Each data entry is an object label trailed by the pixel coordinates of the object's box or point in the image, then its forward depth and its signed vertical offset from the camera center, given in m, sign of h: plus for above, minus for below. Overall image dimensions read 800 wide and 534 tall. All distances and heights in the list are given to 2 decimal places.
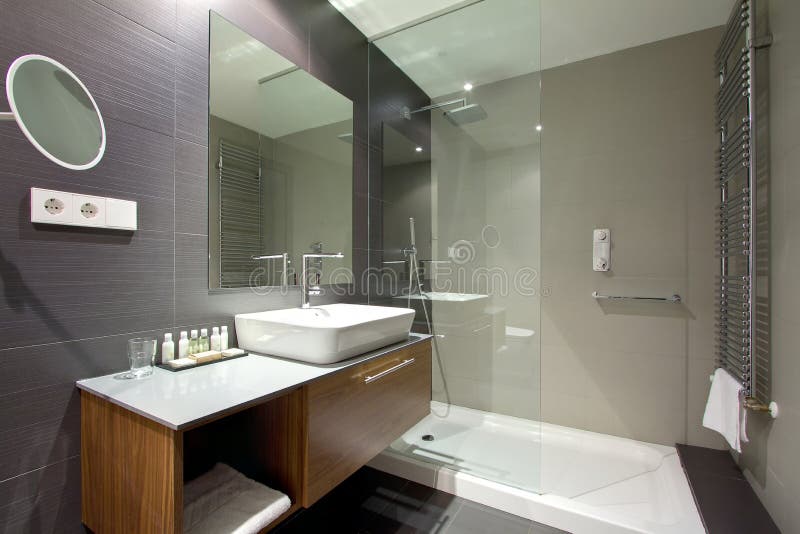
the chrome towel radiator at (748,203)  1.65 +0.30
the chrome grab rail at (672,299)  2.25 -0.19
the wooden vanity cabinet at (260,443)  0.85 -0.54
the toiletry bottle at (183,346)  1.29 -0.27
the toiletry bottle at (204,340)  1.36 -0.26
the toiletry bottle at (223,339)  1.41 -0.27
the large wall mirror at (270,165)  1.48 +0.49
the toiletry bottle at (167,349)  1.23 -0.27
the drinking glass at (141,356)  1.12 -0.27
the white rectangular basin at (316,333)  1.28 -0.25
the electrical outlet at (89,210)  1.06 +0.17
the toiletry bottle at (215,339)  1.39 -0.27
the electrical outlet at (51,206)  0.99 +0.17
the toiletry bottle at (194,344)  1.33 -0.27
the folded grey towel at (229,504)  0.99 -0.69
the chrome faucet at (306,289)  1.79 -0.10
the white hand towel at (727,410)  1.67 -0.69
